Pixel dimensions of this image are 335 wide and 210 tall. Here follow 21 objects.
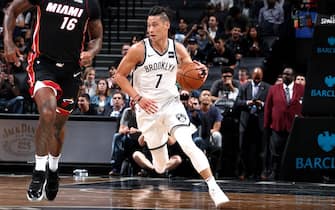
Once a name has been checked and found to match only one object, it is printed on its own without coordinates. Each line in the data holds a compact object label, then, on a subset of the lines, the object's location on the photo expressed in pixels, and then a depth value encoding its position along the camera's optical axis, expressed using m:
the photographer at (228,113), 15.91
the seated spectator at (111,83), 17.23
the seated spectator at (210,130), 15.24
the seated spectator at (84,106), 16.38
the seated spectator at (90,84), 17.25
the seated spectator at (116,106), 16.06
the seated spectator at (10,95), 16.89
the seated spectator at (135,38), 19.12
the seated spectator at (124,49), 18.06
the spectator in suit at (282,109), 15.37
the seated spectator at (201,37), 18.52
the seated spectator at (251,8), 20.33
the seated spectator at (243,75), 16.59
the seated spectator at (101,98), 16.48
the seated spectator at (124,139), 15.31
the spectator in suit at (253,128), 15.81
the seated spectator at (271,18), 19.40
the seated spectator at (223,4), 20.98
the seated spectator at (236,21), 19.22
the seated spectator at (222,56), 18.14
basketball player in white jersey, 9.79
